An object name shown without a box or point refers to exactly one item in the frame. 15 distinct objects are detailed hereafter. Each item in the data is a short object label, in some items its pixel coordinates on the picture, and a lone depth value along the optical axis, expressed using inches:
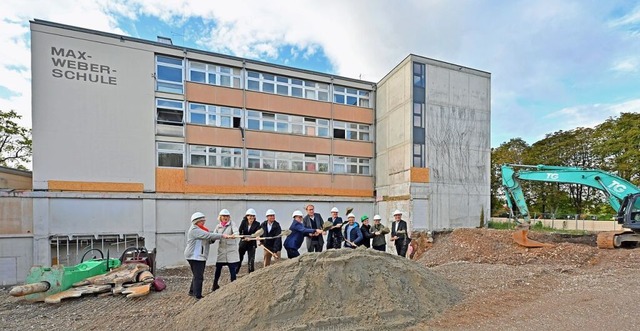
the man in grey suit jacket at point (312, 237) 297.9
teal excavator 381.7
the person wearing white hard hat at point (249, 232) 268.7
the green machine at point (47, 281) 227.8
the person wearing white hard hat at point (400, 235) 322.0
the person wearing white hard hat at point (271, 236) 274.4
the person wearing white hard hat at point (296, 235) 277.4
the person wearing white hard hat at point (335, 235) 312.2
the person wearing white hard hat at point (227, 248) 249.1
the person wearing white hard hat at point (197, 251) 225.8
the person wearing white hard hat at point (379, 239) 311.2
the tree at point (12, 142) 716.7
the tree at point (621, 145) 920.3
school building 493.7
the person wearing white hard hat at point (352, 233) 311.0
